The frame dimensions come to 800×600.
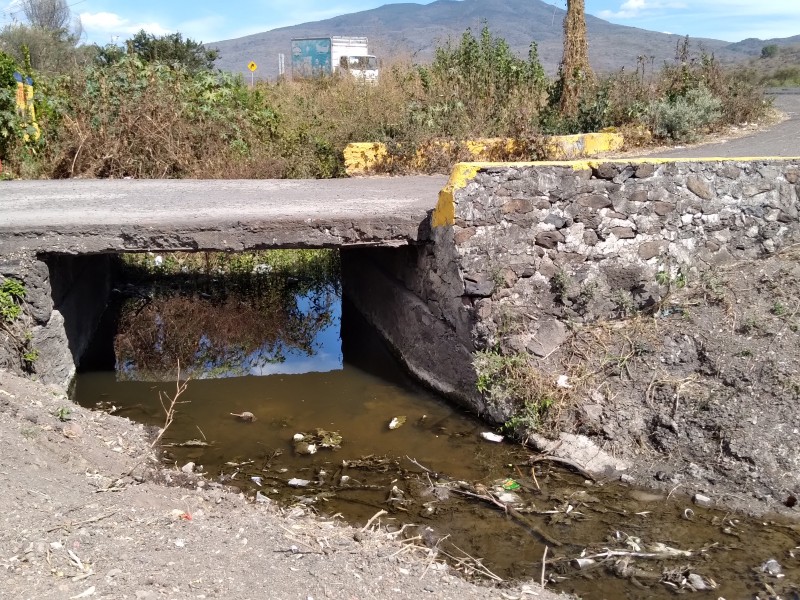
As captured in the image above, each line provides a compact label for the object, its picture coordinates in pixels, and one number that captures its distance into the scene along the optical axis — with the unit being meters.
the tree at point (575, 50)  12.20
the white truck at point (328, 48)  34.22
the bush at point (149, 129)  11.20
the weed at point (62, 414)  5.01
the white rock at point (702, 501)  4.61
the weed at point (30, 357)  5.84
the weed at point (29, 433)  4.46
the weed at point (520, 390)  5.43
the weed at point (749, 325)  5.44
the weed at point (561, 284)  5.83
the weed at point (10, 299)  5.75
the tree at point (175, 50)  20.45
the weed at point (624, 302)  5.89
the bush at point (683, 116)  11.10
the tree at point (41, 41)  28.77
